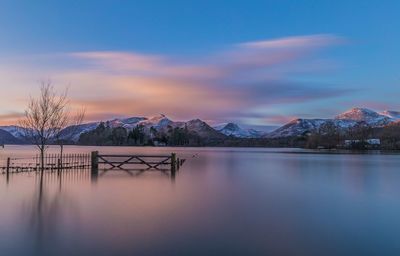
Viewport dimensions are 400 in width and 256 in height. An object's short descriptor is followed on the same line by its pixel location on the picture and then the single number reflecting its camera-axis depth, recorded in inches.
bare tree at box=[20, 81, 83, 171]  1277.1
